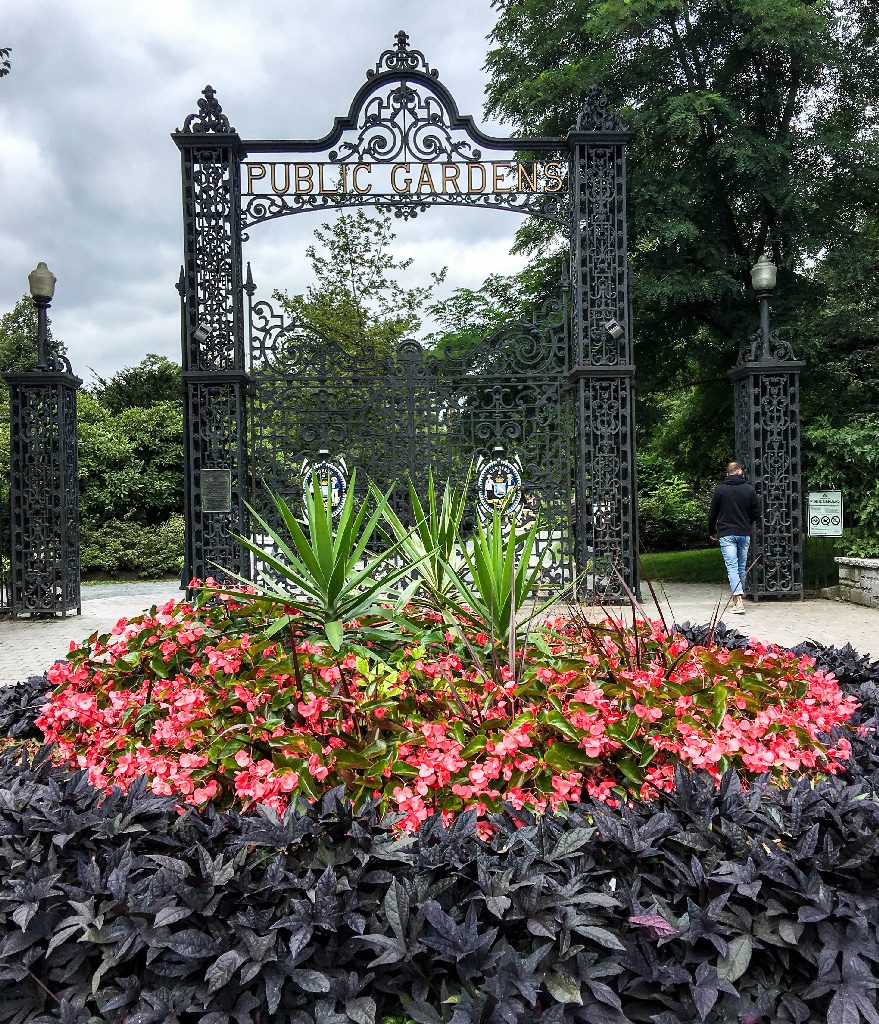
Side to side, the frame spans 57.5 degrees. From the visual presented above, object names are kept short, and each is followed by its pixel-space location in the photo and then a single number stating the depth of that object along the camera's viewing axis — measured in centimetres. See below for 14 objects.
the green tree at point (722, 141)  1166
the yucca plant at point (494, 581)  296
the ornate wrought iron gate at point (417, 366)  938
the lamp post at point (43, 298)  993
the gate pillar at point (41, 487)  971
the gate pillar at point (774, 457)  1025
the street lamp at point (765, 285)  1014
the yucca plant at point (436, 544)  324
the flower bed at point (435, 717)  220
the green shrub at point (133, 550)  1736
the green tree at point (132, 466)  1802
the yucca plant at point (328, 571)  295
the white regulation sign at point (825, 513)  1057
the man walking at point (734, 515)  967
